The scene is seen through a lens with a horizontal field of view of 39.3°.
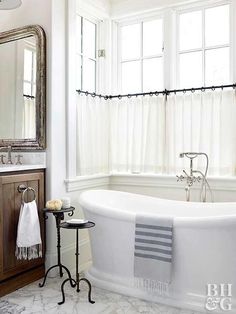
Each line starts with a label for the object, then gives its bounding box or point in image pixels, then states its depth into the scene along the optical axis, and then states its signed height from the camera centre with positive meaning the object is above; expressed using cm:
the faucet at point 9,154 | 312 -4
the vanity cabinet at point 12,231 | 258 -64
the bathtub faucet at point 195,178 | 317 -27
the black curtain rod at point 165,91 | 316 +60
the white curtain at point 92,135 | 332 +16
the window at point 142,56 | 360 +105
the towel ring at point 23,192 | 273 -35
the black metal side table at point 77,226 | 240 -56
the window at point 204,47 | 325 +105
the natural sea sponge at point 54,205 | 264 -44
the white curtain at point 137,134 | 347 +18
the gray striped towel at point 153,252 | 234 -74
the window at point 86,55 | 348 +104
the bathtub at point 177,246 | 222 -70
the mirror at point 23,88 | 296 +59
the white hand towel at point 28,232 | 259 -65
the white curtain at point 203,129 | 313 +21
